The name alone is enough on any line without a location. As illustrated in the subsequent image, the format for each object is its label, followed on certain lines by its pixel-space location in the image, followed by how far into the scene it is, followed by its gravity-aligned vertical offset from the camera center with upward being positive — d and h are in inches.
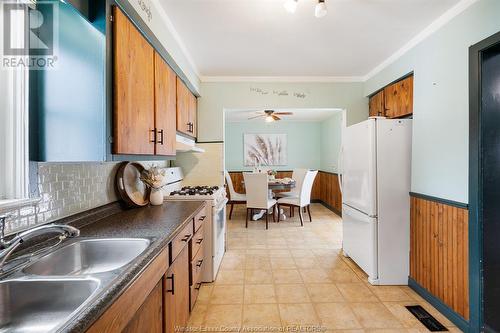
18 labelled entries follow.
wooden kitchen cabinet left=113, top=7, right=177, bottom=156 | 52.9 +16.9
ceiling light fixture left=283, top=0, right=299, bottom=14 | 67.8 +41.3
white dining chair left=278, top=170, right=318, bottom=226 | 190.2 -23.3
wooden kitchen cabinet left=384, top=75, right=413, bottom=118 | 109.3 +29.2
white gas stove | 102.6 -20.0
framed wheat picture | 285.1 +20.0
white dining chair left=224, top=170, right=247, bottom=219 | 205.4 -25.1
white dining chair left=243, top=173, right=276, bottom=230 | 176.7 -17.0
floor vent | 75.6 -46.1
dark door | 69.4 -5.8
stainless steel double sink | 35.7 -17.8
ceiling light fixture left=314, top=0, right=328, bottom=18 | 70.8 +42.0
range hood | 98.2 +8.9
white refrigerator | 100.3 -12.4
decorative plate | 81.1 -6.2
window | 46.6 +6.3
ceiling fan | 203.0 +40.3
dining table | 189.9 -14.5
